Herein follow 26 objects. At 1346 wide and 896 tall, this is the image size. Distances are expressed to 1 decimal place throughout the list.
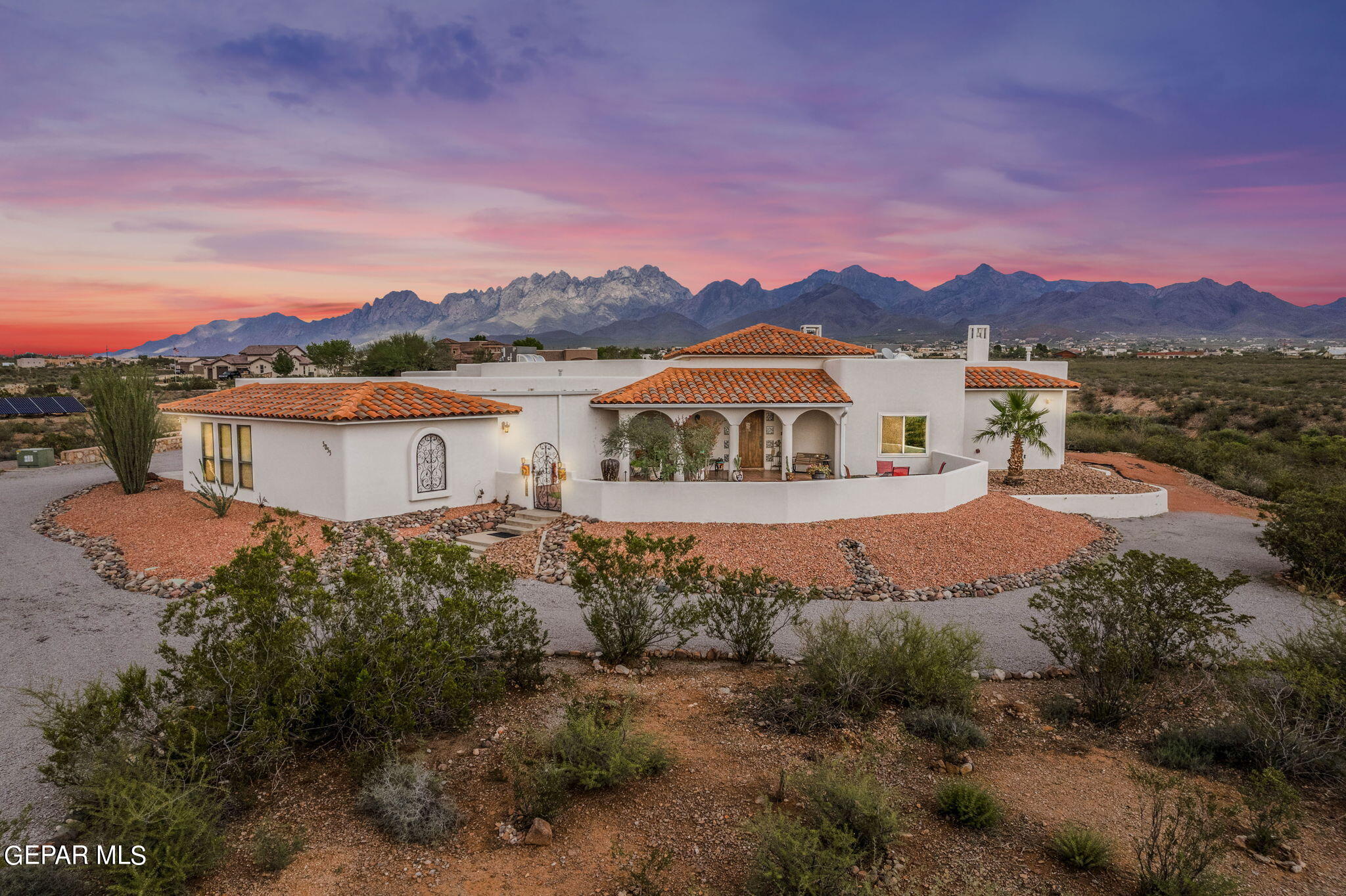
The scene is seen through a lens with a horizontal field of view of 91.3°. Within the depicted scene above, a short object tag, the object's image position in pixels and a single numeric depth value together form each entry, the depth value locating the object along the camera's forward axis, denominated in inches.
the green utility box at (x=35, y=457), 1083.3
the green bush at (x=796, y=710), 266.7
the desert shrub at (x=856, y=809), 189.5
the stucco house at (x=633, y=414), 613.9
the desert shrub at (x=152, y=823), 162.9
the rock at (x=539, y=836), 198.5
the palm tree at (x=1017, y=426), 791.7
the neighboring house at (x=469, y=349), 2495.0
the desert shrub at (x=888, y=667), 280.1
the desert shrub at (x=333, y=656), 216.1
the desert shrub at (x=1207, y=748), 241.4
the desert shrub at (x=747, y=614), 336.8
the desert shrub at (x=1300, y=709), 230.1
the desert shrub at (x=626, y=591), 331.9
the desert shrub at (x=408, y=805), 198.2
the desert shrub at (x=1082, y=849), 184.4
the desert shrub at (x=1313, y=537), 466.0
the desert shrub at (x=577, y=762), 209.6
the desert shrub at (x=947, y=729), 255.9
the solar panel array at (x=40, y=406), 1587.1
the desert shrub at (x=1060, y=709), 280.8
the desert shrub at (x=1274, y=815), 196.1
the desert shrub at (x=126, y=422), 768.3
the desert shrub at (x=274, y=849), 182.5
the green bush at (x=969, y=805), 204.1
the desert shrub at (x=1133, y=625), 279.6
